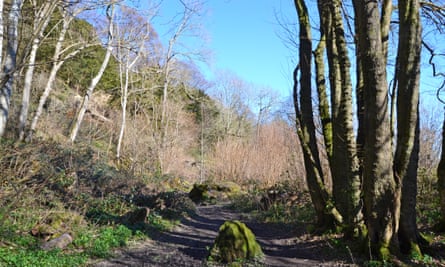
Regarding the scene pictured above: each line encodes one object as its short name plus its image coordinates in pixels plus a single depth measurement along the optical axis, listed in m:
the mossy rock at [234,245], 5.29
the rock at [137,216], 7.88
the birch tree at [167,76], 21.96
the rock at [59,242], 5.15
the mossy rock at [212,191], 16.69
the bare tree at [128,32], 17.04
